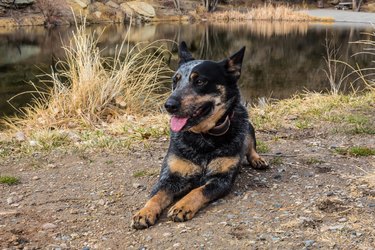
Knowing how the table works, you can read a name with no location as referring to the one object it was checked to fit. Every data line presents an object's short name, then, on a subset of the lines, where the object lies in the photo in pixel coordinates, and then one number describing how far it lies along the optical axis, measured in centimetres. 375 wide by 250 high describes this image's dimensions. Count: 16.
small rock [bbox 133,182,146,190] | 434
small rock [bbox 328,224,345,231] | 323
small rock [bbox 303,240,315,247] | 304
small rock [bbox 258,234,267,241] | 317
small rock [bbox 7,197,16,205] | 415
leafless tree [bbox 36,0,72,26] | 2861
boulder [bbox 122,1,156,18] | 3291
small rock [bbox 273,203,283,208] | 370
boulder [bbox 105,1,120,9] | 3346
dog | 367
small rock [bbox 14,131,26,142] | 650
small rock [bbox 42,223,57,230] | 357
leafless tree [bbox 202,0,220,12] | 3675
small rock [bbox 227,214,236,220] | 353
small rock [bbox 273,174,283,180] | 439
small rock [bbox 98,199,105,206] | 402
